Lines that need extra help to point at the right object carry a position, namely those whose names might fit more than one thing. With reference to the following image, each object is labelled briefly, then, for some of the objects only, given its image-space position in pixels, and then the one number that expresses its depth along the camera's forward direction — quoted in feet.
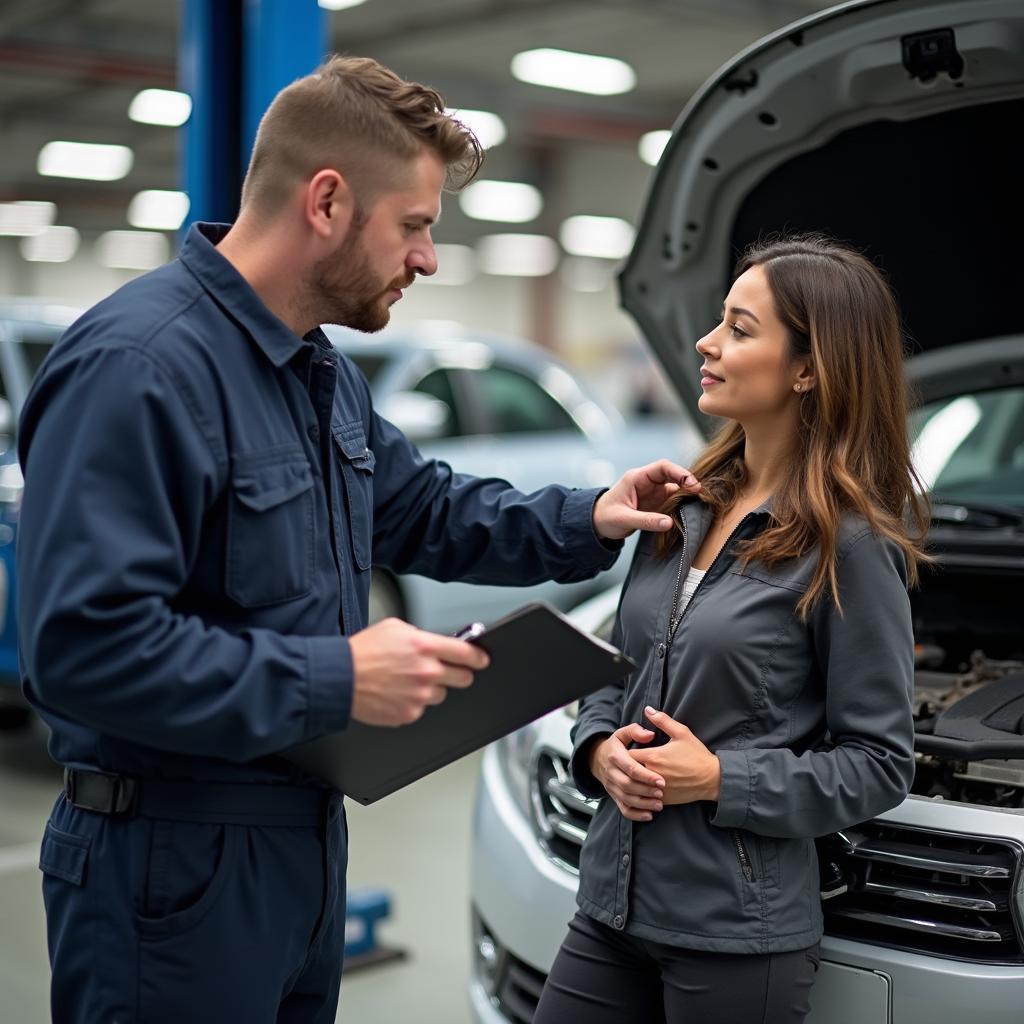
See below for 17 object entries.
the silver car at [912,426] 6.61
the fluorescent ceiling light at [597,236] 68.33
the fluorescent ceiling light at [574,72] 42.63
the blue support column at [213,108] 11.21
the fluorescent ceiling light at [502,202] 61.31
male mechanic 4.89
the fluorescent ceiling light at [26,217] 67.62
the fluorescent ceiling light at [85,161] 57.06
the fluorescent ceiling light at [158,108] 46.09
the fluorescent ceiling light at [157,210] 65.77
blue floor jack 11.65
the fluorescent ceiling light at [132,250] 77.61
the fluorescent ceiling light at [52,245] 75.51
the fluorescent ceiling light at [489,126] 47.06
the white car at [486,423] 19.75
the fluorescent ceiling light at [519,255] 74.13
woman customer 5.84
